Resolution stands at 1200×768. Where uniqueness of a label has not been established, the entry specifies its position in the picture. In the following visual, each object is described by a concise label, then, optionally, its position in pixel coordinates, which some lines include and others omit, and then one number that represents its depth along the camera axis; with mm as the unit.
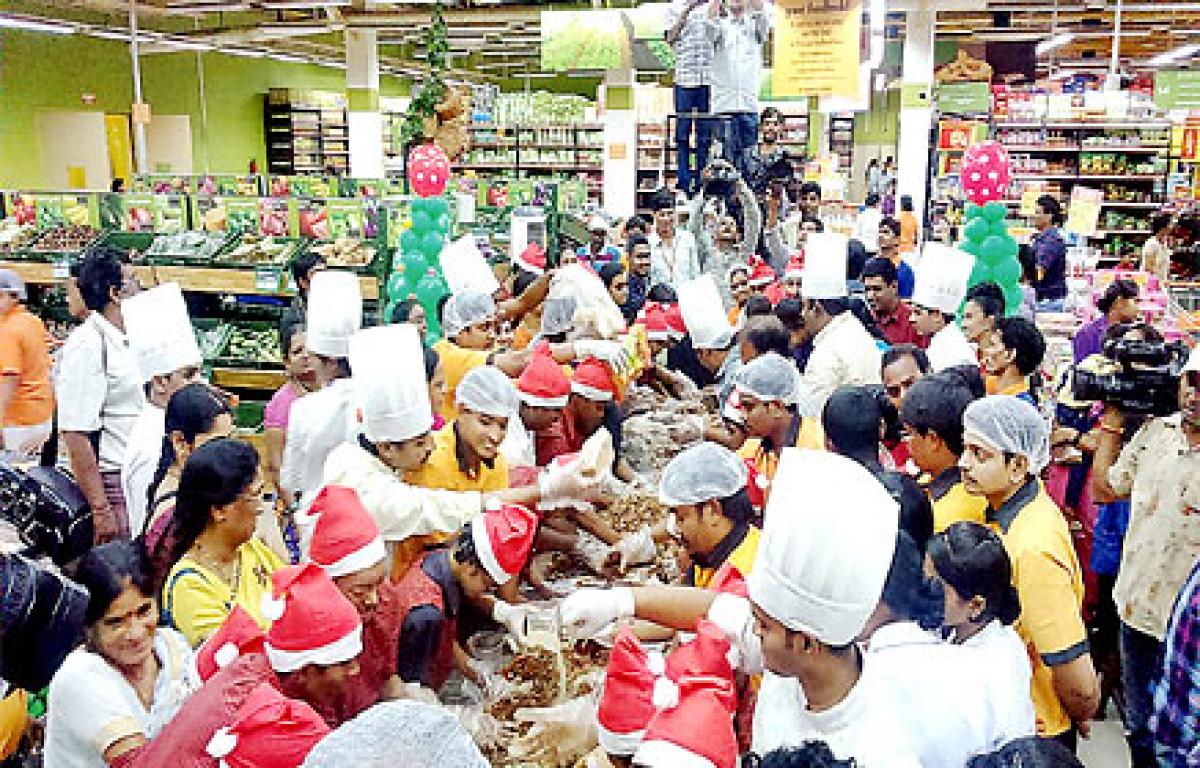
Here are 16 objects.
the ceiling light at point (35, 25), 12744
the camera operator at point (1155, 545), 2701
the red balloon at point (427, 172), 5832
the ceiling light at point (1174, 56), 18322
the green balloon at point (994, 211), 5450
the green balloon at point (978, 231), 5469
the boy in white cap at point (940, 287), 4703
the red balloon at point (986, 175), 5438
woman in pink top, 3880
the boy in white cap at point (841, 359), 3963
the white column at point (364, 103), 16172
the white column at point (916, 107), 13508
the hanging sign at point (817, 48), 7617
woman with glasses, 2326
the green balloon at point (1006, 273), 5387
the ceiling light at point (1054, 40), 16367
